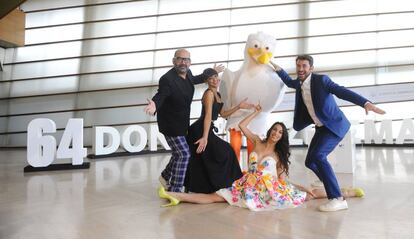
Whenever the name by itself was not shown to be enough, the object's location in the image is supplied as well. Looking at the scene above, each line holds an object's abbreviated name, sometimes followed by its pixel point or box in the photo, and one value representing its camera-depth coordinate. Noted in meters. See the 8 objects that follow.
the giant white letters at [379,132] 10.19
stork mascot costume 4.11
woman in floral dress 3.41
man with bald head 3.53
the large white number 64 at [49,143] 6.19
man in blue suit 3.27
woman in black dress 3.60
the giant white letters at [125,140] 8.61
